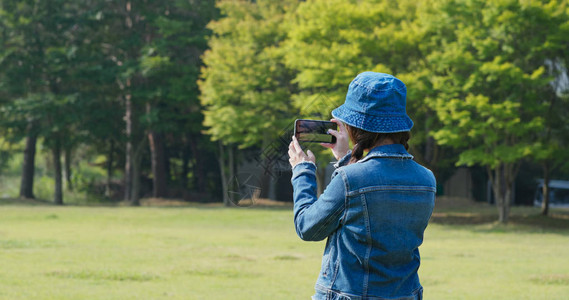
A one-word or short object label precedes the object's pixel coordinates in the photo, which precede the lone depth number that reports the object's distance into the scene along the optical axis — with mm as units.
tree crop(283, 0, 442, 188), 30703
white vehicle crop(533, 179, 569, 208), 48766
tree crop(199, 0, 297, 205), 37438
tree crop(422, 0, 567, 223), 27266
